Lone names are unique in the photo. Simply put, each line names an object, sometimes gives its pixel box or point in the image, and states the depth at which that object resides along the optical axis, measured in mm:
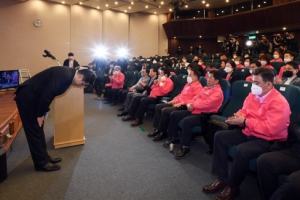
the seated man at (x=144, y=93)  5182
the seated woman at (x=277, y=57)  6230
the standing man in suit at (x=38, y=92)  2492
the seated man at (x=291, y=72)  3885
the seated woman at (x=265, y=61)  5065
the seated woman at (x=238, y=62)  6046
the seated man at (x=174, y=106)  3676
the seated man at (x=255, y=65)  4730
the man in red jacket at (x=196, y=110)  3096
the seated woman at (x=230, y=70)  4871
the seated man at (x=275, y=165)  1774
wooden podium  3379
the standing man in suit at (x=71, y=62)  6679
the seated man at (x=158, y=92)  4605
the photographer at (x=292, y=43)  8514
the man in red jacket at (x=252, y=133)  2029
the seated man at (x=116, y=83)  6629
